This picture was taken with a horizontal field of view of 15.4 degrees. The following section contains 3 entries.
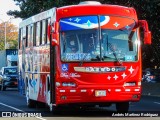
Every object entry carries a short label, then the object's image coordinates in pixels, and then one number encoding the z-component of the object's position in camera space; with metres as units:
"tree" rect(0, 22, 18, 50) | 141.36
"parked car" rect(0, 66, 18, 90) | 44.03
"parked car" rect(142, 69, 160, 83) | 42.16
